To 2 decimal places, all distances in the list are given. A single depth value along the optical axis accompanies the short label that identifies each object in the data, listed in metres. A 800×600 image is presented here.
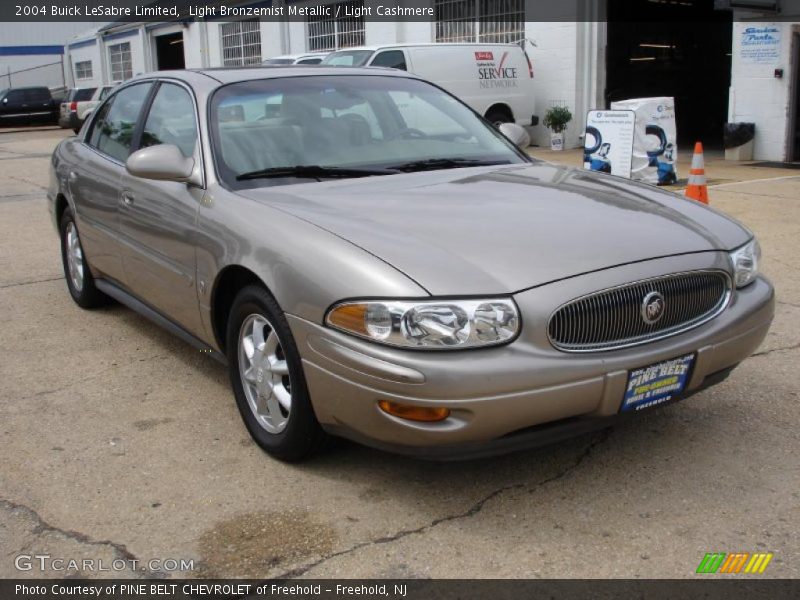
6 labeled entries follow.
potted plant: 17.06
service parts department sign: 13.89
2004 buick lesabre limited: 2.95
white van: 15.87
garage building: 14.03
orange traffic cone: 8.64
